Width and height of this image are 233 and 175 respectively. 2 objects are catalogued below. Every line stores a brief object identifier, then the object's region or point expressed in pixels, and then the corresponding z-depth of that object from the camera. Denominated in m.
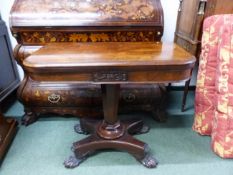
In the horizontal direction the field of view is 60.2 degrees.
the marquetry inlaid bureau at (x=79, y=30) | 1.41
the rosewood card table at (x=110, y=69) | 0.88
